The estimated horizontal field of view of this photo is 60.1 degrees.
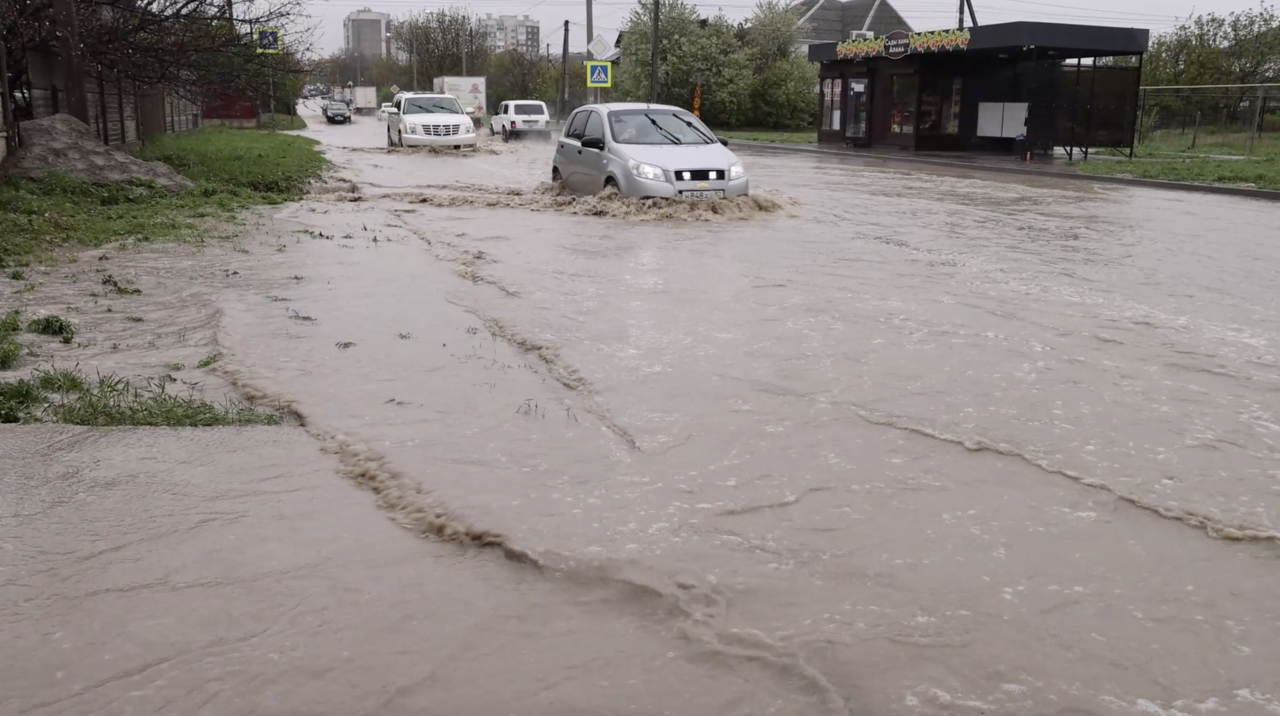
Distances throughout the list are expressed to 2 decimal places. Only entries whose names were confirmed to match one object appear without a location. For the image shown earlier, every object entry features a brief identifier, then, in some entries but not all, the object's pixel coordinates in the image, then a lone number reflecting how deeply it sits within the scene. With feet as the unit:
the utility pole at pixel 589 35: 137.95
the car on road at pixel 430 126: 98.12
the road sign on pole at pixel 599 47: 133.28
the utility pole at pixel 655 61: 140.87
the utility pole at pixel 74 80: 54.85
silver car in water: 44.57
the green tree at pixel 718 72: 167.12
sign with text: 91.81
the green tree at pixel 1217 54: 117.60
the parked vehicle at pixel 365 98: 295.07
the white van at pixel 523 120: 142.00
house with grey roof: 229.45
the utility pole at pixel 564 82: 191.01
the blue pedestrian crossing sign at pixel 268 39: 65.62
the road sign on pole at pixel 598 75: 129.49
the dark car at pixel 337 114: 215.92
